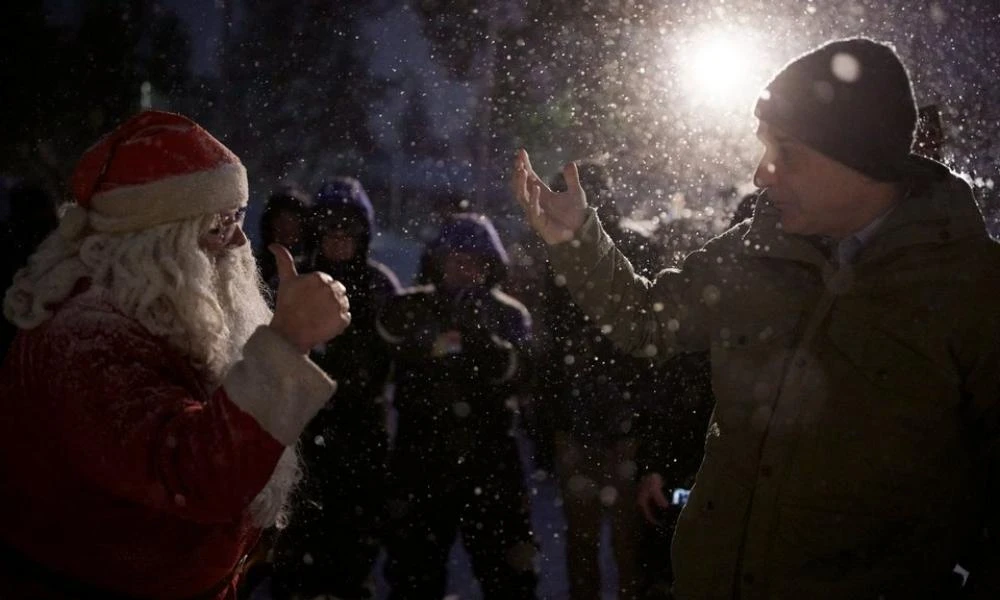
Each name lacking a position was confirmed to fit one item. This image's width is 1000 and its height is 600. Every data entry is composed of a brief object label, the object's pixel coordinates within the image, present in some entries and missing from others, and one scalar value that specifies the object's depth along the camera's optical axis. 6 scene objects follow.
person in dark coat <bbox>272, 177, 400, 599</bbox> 4.24
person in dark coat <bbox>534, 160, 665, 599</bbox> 3.94
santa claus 1.65
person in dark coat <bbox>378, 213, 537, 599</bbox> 4.07
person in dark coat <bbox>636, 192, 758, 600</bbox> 3.75
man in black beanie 2.06
